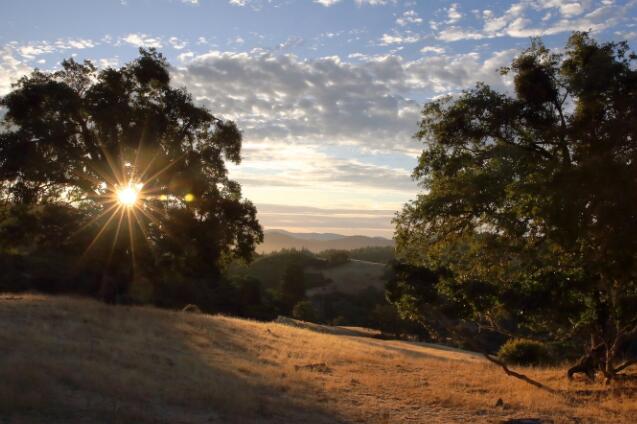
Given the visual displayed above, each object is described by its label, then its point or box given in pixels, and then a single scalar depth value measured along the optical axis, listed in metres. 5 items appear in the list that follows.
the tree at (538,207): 11.11
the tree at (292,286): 64.56
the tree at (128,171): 23.59
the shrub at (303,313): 51.34
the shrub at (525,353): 28.06
